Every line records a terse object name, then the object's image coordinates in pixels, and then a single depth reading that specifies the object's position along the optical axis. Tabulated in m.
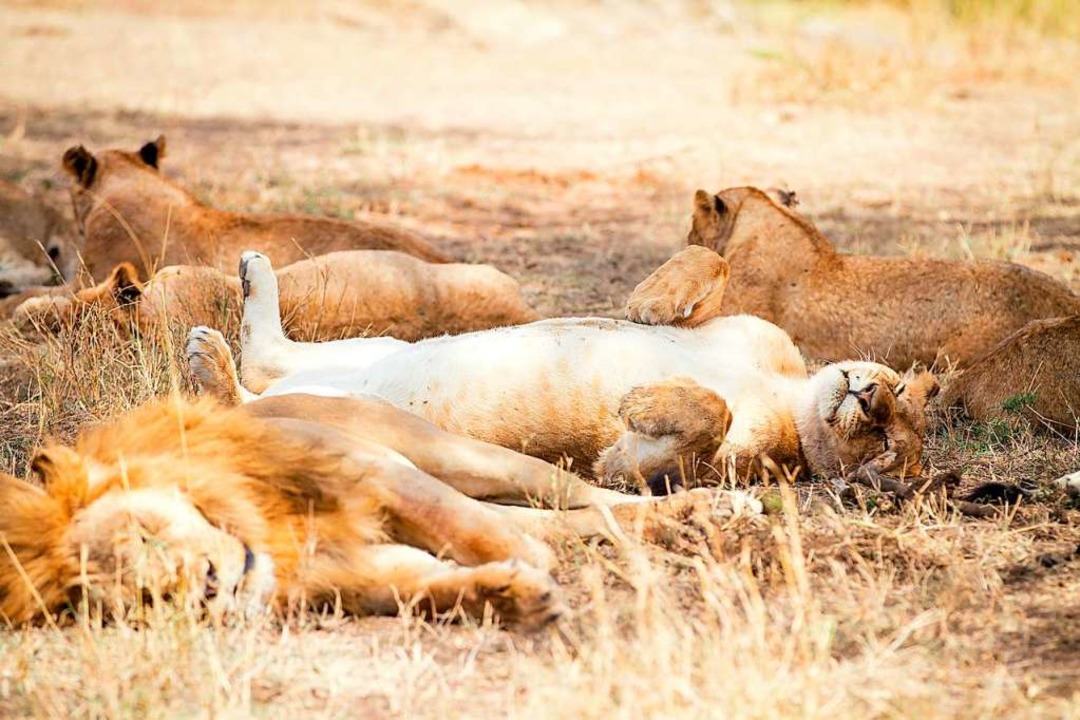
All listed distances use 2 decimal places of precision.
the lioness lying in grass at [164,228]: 13.40
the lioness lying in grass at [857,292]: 12.60
